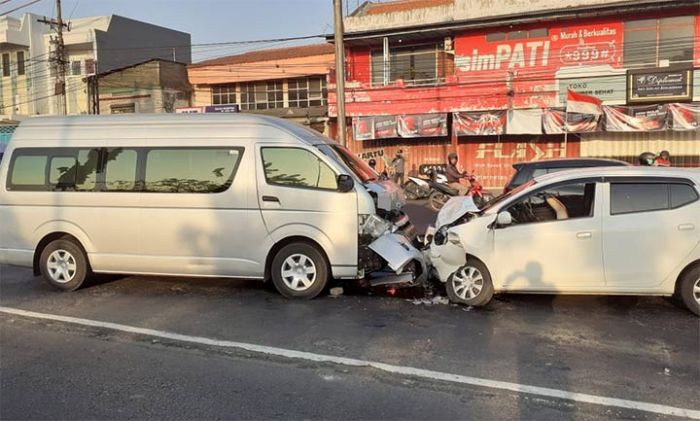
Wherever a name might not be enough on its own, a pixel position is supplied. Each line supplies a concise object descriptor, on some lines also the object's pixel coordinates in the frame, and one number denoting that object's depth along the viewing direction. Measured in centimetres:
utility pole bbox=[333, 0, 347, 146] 1487
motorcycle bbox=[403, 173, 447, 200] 1772
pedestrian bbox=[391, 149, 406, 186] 1881
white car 614
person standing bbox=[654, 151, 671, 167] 1122
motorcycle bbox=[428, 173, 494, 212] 1441
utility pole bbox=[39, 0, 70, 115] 2816
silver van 702
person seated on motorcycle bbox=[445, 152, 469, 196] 1480
